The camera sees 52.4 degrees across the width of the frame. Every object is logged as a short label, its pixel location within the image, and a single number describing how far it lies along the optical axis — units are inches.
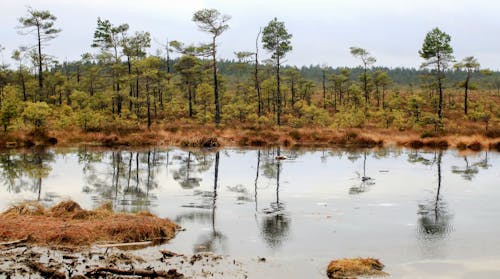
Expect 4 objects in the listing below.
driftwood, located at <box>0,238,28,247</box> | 393.5
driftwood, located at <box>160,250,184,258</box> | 387.9
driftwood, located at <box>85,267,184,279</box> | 332.8
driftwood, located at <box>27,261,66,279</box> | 329.4
